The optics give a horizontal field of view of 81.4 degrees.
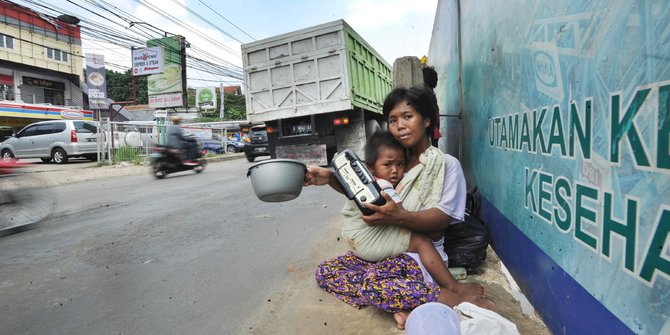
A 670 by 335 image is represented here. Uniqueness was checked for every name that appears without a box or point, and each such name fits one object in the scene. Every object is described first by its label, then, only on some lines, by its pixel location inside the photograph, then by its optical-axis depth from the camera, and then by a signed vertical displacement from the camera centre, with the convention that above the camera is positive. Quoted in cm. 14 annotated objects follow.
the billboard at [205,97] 4047 +534
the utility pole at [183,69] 2307 +488
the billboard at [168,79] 2347 +437
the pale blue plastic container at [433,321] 128 -60
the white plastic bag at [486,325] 130 -62
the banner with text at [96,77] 2432 +475
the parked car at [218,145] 1903 +15
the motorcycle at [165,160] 834 -25
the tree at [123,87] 4431 +726
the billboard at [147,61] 2400 +549
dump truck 772 +116
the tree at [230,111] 4472 +454
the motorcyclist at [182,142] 855 +15
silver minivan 1267 +31
